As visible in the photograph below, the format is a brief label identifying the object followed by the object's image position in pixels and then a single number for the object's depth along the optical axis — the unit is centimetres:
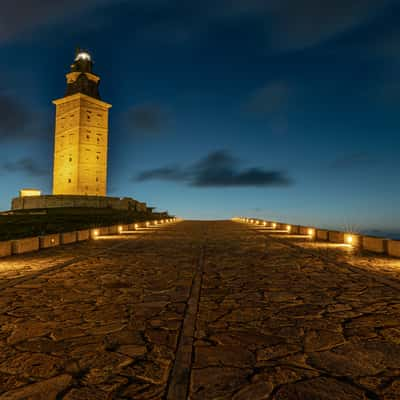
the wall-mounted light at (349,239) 1536
